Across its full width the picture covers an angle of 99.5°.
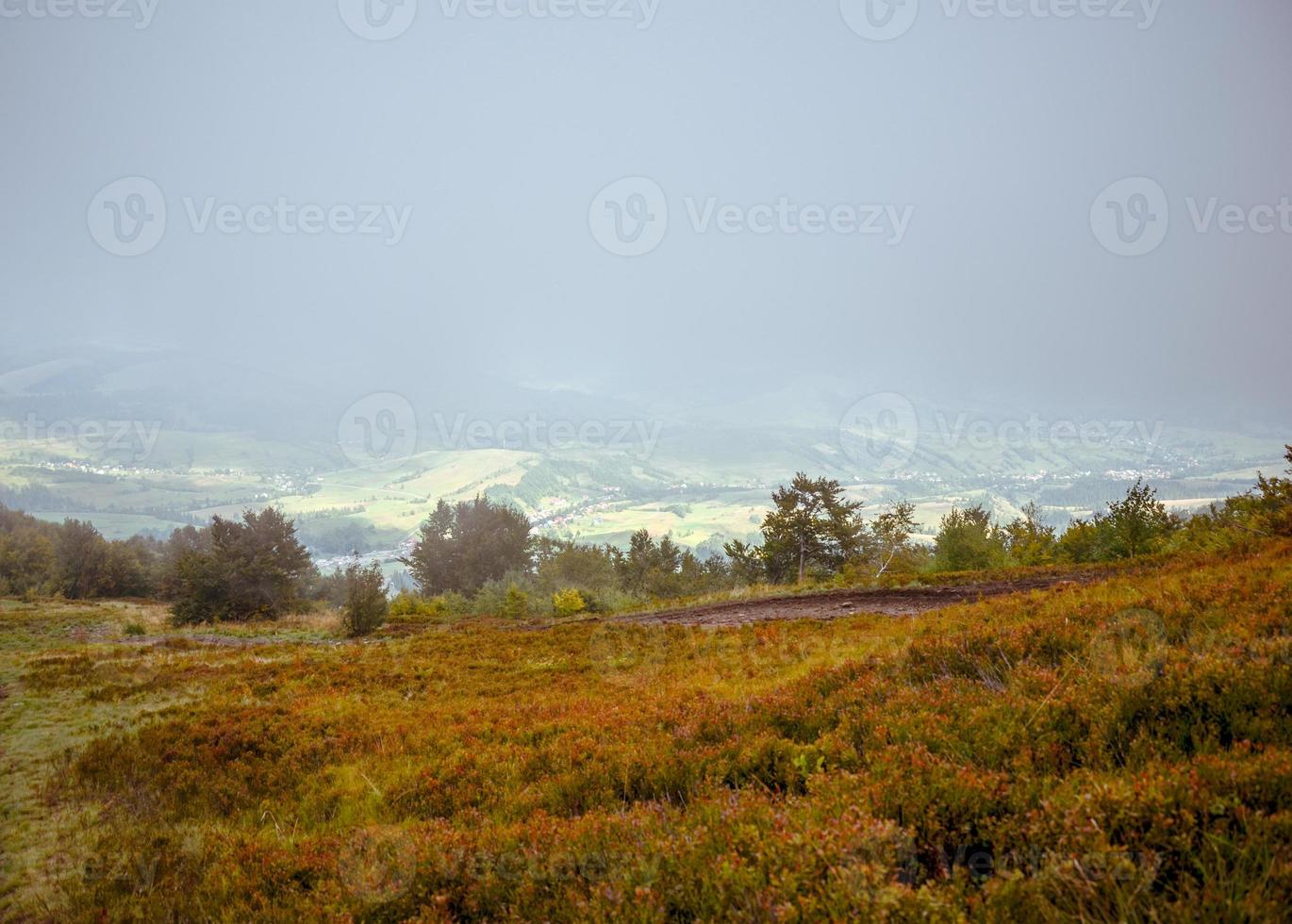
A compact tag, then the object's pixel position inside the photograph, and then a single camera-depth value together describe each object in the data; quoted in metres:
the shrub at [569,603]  31.14
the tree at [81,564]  51.34
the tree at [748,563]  39.09
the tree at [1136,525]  25.16
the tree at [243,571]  34.12
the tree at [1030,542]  32.31
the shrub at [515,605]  34.06
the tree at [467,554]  57.81
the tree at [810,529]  35.72
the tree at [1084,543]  27.55
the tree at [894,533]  35.75
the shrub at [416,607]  35.88
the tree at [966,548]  30.08
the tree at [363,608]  25.28
